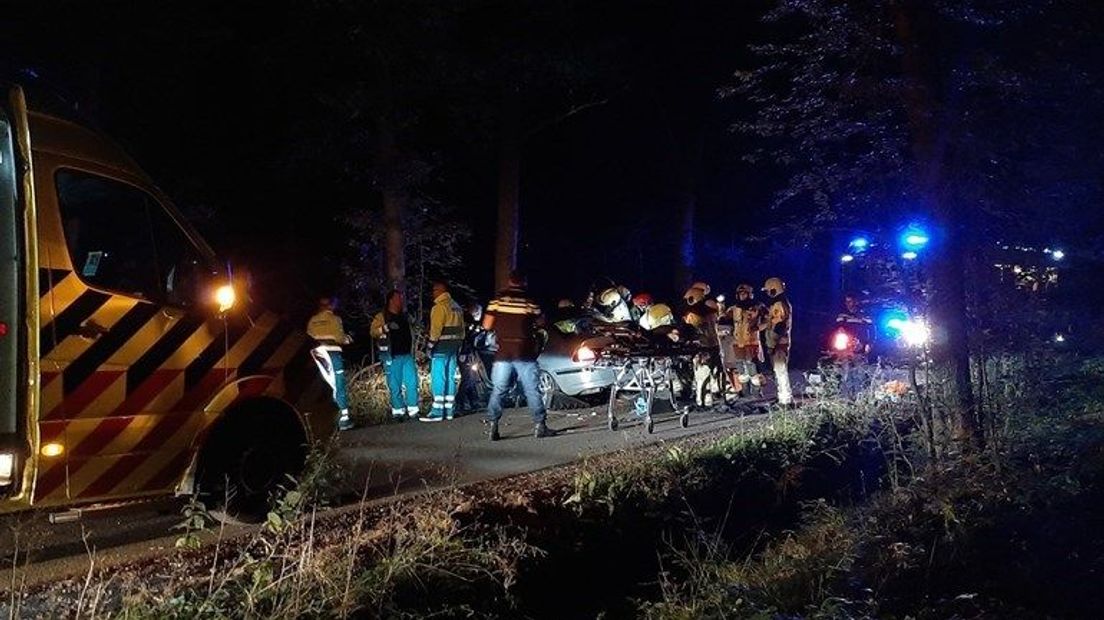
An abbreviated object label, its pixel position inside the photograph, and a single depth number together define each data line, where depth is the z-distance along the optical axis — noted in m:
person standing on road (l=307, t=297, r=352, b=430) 11.09
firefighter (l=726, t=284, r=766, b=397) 13.30
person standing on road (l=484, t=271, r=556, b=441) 9.84
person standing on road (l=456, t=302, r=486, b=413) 12.81
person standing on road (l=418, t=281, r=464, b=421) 11.71
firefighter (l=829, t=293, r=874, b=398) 14.10
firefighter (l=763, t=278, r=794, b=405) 12.00
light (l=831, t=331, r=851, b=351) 14.45
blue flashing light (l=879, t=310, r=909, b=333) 11.12
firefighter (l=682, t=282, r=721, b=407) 11.90
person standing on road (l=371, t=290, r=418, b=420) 11.59
